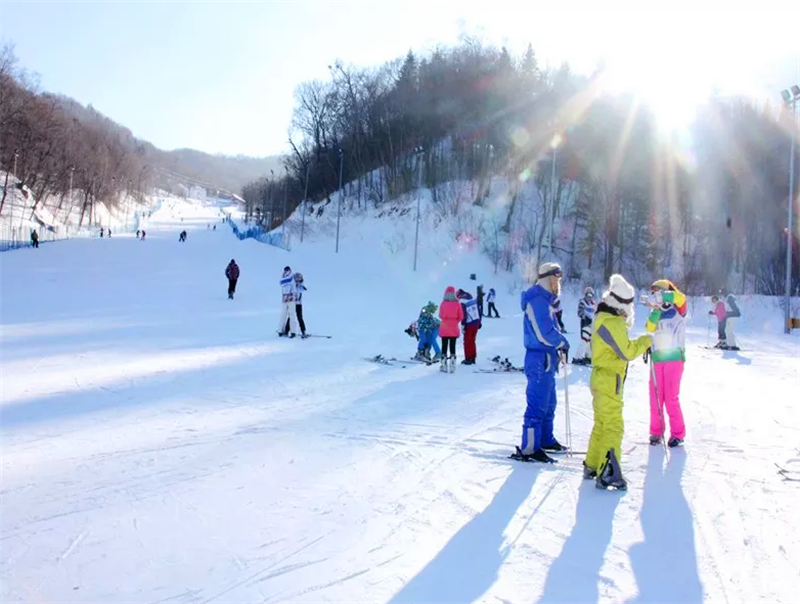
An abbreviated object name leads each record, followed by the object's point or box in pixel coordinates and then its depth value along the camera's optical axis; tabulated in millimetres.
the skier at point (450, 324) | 12023
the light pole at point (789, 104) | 24938
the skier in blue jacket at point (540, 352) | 6137
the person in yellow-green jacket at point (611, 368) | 5449
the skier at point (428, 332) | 13180
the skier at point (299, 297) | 15984
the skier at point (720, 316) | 19062
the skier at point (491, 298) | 25166
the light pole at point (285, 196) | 54997
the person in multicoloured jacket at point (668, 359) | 6953
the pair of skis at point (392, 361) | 12883
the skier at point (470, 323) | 13039
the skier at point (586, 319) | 13414
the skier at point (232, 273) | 24234
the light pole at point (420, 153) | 54538
